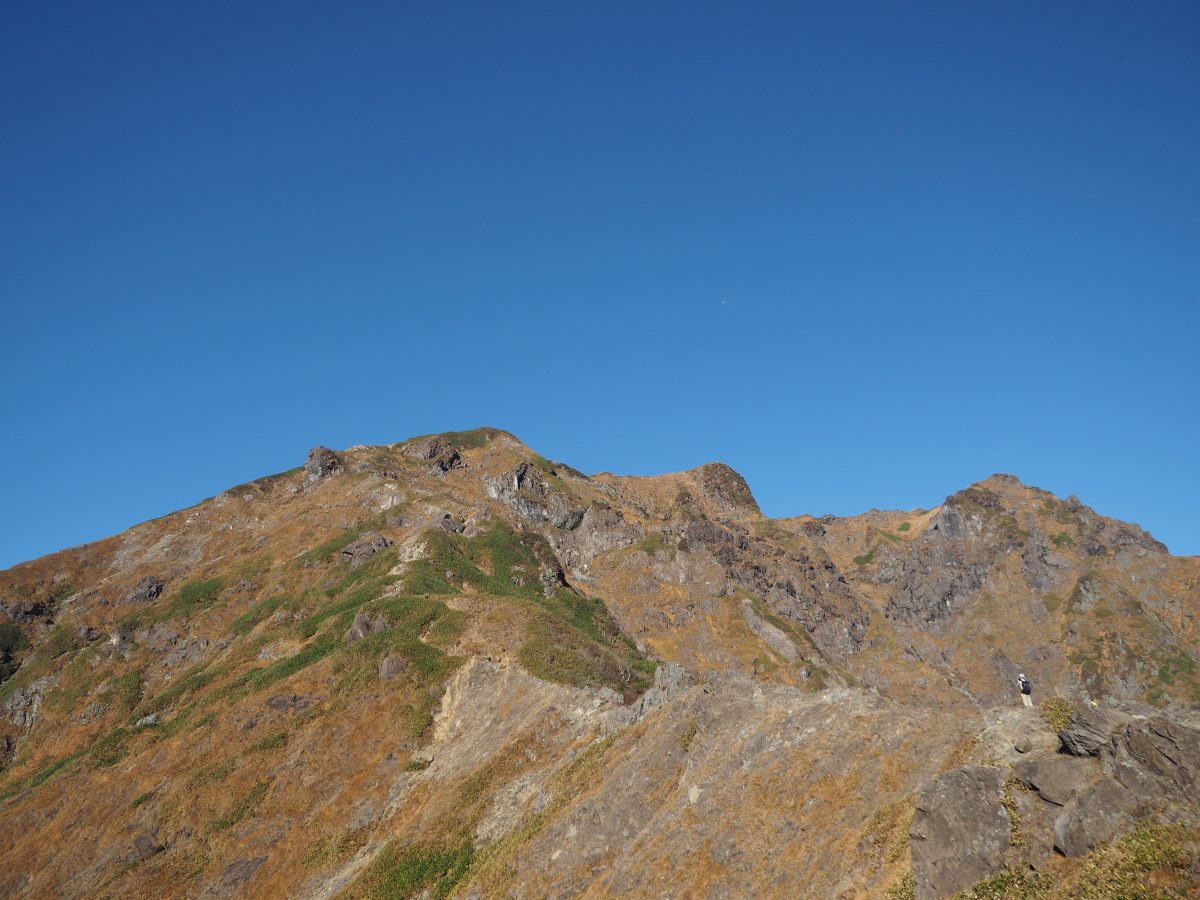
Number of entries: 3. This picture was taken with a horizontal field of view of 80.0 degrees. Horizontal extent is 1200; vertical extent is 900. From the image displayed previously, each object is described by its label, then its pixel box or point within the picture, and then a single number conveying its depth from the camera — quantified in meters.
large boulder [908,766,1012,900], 20.42
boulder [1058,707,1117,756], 21.11
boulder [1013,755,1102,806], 20.59
